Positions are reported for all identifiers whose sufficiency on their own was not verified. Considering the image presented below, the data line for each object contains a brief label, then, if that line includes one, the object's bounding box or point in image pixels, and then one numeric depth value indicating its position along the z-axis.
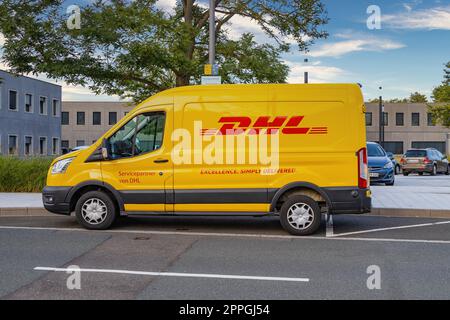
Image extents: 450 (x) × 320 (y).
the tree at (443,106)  48.00
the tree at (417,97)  89.31
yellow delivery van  9.14
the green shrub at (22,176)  16.78
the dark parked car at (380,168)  19.64
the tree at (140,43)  17.09
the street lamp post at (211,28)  15.47
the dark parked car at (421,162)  31.94
